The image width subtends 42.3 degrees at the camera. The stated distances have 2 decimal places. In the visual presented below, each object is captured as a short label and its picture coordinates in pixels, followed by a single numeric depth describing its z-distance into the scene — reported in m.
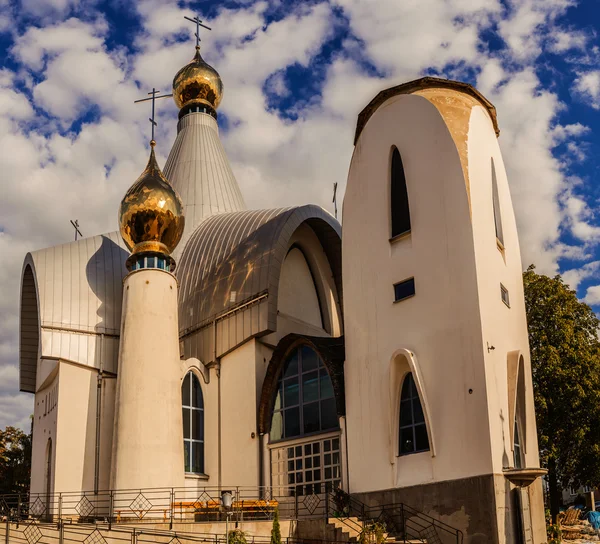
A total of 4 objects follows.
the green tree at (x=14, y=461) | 34.44
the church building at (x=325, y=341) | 16.03
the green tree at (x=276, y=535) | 13.59
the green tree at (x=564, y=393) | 23.02
